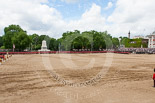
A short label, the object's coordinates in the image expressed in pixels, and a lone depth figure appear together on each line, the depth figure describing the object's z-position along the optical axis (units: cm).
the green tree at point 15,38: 6066
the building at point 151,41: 11335
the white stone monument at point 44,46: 6657
